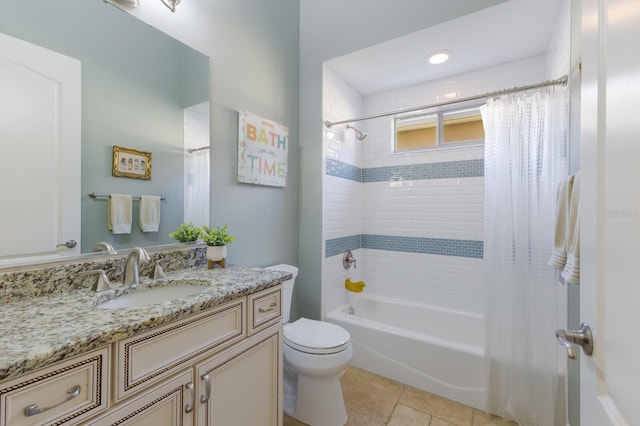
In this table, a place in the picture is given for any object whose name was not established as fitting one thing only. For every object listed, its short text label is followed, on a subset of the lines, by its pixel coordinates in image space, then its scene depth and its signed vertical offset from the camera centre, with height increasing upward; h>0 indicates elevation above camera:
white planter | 1.50 -0.22
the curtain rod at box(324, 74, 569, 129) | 1.56 +0.75
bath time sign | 1.82 +0.43
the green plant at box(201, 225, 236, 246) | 1.52 -0.14
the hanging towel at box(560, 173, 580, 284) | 1.14 -0.12
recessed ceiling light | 2.16 +1.21
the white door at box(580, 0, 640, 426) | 0.44 +0.01
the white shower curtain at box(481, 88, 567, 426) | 1.58 -0.29
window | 2.46 +0.78
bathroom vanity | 0.63 -0.41
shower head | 2.60 +0.73
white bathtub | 1.81 -0.99
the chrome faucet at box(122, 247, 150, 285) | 1.19 -0.23
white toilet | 1.59 -0.90
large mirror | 1.11 +0.57
